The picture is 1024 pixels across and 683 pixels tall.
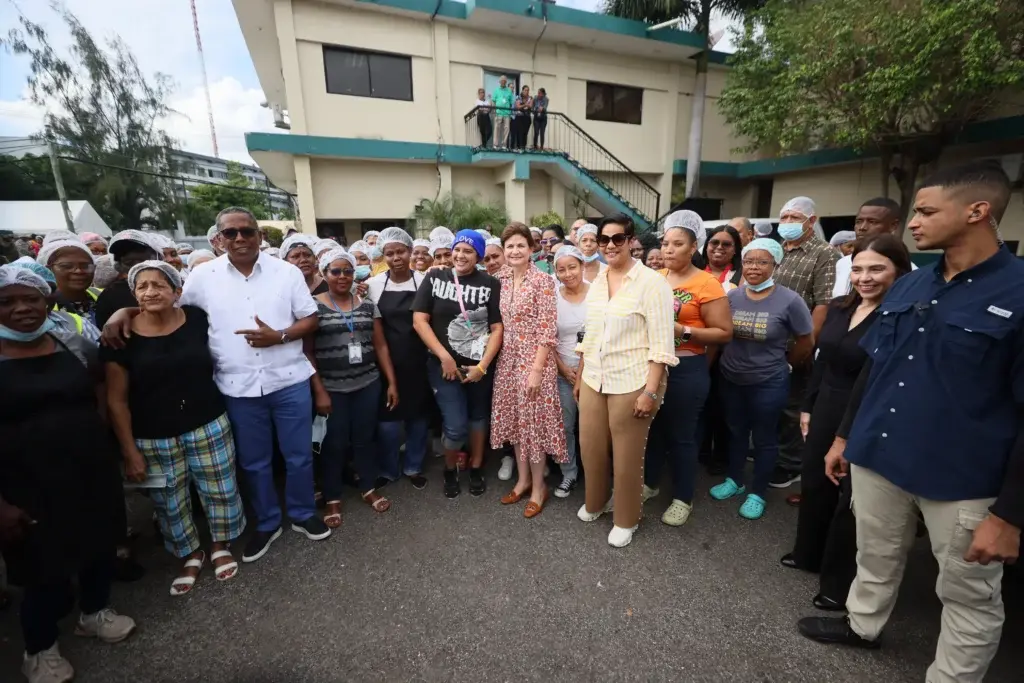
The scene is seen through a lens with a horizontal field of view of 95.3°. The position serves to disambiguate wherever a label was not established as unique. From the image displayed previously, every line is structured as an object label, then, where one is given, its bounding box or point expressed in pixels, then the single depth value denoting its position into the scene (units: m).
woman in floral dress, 3.18
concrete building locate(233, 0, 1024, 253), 11.67
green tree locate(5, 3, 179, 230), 22.42
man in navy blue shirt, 1.60
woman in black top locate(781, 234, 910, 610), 2.34
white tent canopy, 15.17
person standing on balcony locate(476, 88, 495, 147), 12.76
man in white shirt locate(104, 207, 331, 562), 2.77
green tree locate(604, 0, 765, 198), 13.77
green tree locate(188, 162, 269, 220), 41.59
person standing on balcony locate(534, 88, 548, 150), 13.05
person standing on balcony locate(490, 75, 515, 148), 12.84
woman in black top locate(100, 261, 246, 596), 2.50
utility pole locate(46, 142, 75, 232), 14.80
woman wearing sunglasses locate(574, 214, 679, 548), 2.65
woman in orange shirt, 2.96
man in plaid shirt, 3.71
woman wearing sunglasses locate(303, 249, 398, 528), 3.21
